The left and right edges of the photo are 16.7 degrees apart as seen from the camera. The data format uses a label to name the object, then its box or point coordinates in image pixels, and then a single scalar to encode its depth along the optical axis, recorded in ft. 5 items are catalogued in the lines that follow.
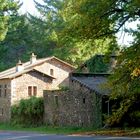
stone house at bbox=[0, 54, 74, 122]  199.93
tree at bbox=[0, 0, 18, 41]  265.42
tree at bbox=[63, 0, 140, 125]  89.25
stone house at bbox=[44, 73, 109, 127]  147.54
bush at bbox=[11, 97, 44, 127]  179.22
